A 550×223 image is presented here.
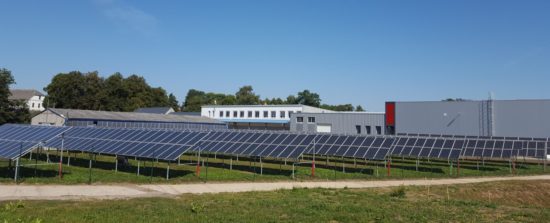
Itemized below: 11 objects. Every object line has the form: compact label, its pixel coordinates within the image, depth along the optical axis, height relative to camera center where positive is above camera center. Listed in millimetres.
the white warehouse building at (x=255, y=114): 100812 +4580
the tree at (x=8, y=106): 64562 +3142
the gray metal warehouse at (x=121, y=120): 65688 +1810
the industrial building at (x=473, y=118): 59281 +2942
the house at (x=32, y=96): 168625 +12005
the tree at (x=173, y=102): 158025 +10761
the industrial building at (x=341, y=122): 71938 +2280
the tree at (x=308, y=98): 161500 +13142
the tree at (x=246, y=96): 155000 +13098
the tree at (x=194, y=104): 152925 +10074
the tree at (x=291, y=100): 162500 +12499
